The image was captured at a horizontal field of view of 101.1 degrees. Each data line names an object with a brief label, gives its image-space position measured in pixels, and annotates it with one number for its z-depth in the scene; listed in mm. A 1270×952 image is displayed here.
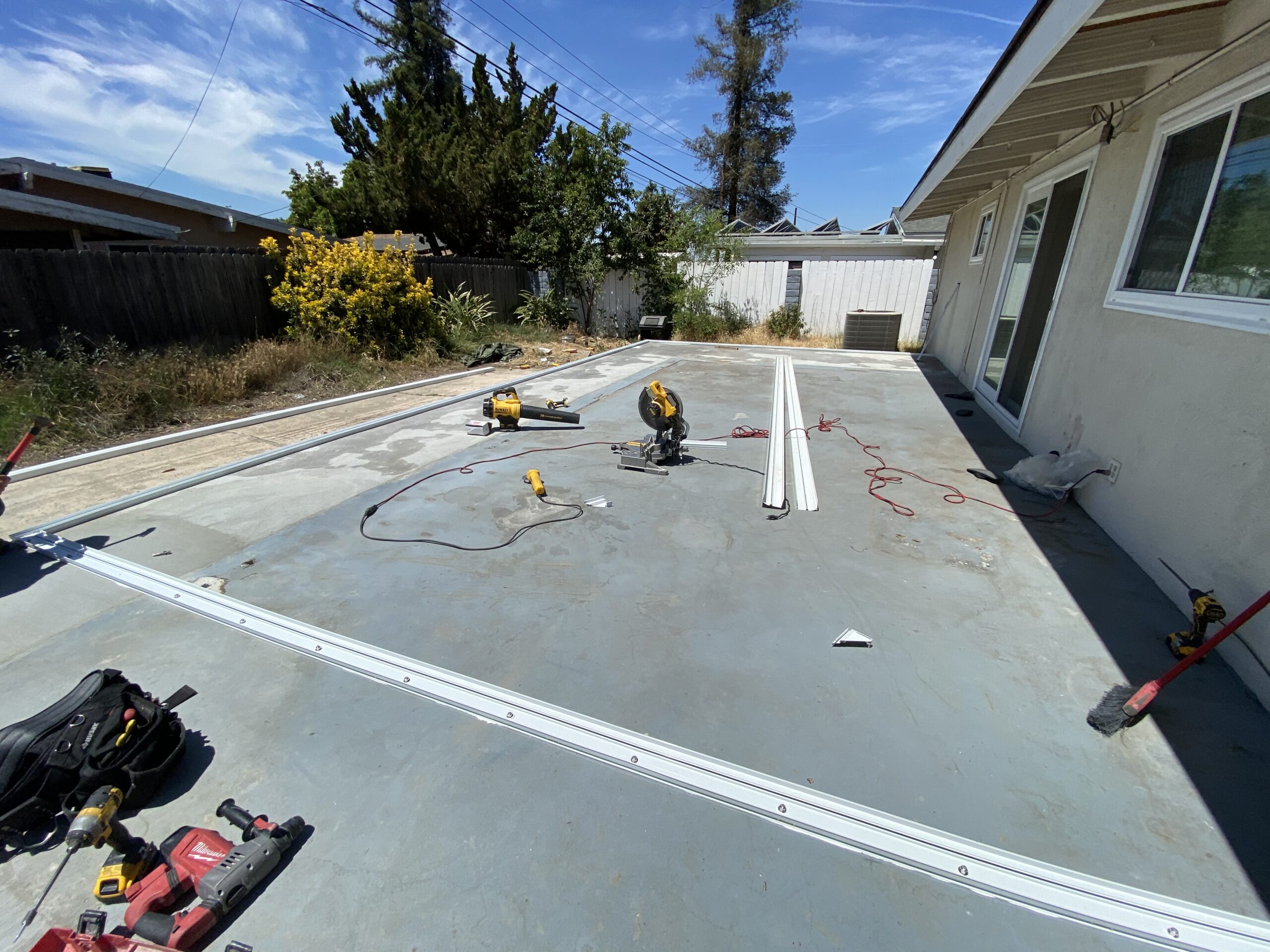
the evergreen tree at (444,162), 12461
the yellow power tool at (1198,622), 1838
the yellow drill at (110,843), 1120
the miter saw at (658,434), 3660
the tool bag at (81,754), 1288
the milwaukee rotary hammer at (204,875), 1081
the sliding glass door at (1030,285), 4523
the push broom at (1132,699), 1632
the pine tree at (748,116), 17578
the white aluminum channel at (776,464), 3258
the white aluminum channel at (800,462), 3287
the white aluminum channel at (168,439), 3840
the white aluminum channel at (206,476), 2926
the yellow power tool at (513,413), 4562
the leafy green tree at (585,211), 10555
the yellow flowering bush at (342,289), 7184
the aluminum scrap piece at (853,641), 2025
